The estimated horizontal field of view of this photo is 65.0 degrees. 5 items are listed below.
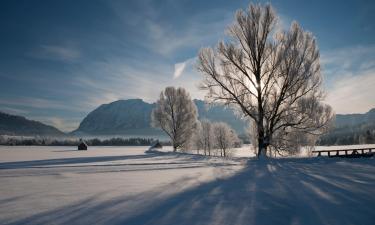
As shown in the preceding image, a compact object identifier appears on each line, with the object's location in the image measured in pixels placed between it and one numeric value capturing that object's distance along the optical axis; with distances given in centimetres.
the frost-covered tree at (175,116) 4844
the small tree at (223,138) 7006
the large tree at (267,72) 2320
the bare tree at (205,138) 7225
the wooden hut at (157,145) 5414
